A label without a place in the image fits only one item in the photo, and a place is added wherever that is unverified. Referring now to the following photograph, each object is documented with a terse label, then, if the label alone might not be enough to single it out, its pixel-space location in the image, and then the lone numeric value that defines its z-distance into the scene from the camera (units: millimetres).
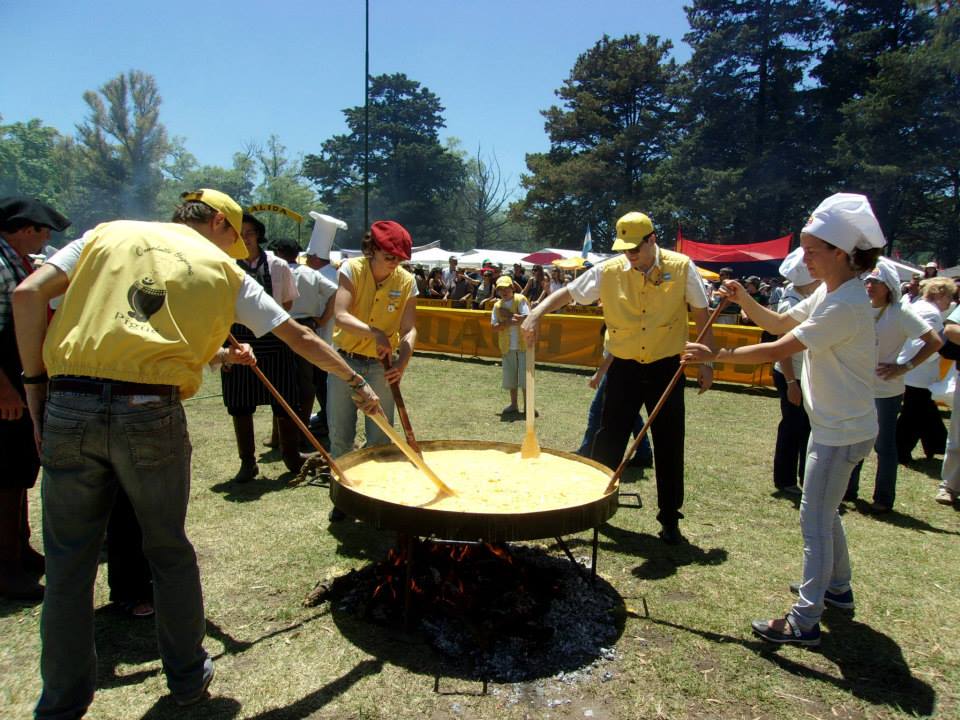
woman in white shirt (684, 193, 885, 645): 3064
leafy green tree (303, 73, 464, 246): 57750
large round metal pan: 2850
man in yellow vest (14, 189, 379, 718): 2367
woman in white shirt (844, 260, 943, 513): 5035
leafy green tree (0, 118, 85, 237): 67250
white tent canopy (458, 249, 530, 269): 27516
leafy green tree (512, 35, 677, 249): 43144
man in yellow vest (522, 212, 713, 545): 4457
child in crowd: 9000
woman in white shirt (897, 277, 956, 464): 6988
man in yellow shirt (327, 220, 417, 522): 4359
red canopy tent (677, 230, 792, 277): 20984
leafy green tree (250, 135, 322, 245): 64625
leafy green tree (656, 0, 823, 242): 36000
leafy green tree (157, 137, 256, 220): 76625
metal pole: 21500
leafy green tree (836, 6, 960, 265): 29531
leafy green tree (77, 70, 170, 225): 65500
